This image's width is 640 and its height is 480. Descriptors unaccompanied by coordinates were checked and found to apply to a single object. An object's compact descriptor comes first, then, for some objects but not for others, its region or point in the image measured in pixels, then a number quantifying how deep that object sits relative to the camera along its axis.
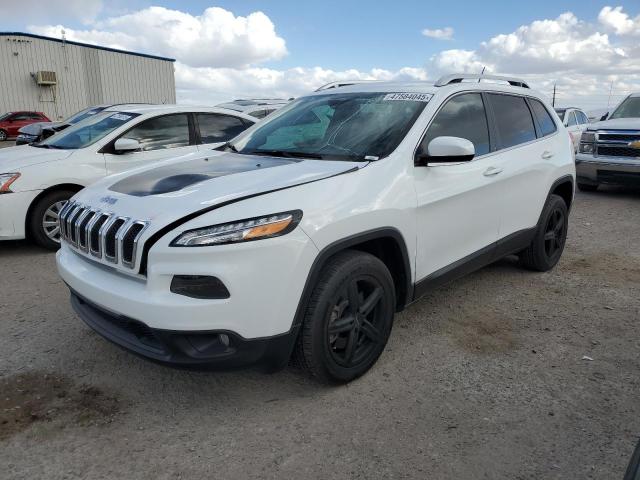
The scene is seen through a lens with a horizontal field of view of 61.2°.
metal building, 30.16
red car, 24.69
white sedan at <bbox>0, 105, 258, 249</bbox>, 5.52
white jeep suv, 2.47
